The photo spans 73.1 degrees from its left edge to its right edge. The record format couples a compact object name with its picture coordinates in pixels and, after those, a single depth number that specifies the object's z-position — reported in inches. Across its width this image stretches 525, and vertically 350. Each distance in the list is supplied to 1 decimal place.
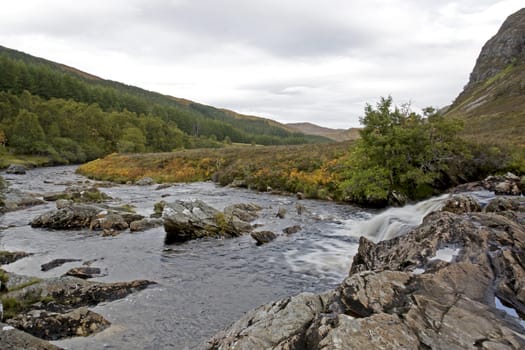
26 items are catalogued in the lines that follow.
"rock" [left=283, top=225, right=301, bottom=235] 850.8
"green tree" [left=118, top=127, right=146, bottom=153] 4082.2
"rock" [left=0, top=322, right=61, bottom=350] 297.9
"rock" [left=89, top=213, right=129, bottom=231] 865.5
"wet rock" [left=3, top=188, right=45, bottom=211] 1090.1
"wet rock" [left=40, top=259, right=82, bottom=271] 584.5
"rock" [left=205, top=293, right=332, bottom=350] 265.1
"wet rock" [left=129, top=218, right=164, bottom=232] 860.0
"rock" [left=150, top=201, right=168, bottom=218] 995.9
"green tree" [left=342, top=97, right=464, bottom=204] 1113.4
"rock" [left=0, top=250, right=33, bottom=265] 607.2
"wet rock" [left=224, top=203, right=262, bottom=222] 977.2
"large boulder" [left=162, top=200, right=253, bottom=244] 796.6
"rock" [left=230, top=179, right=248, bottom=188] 1727.0
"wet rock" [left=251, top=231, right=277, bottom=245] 767.7
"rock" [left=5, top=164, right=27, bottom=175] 2239.2
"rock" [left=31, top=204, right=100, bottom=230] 868.6
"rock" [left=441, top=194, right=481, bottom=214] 711.4
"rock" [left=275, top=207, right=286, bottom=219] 1023.6
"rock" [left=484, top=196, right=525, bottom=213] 642.9
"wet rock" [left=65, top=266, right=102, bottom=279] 548.7
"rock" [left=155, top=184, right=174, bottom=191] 1693.9
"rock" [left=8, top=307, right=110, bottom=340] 373.7
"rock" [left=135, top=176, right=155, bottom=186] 1898.1
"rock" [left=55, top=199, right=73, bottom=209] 1063.4
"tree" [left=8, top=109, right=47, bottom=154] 3171.8
